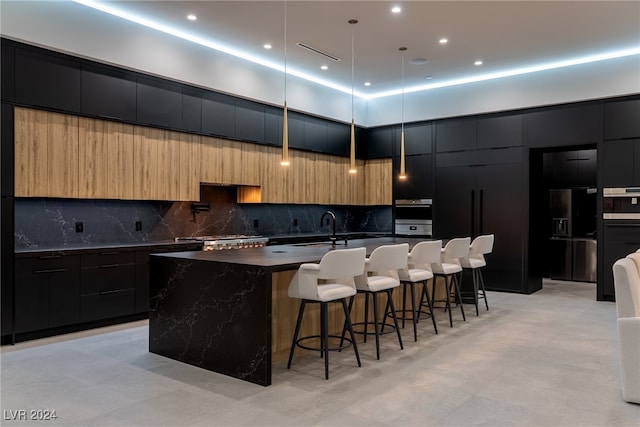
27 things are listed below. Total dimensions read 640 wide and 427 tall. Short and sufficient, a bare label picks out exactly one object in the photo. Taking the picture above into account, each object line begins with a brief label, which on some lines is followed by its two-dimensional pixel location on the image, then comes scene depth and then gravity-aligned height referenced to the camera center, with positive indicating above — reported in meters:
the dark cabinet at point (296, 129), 7.66 +1.37
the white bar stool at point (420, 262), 4.65 -0.47
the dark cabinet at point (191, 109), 6.11 +1.34
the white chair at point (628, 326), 3.08 -0.73
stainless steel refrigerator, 8.55 -0.36
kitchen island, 3.42 -0.73
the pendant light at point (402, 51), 5.93 +1.42
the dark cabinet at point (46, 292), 4.50 -0.75
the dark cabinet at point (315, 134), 8.00 +1.36
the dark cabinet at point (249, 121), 6.82 +1.35
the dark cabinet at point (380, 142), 8.88 +1.35
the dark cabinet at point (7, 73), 4.48 +1.32
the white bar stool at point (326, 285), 3.50 -0.52
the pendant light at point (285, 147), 4.34 +0.61
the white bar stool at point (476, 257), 5.72 -0.52
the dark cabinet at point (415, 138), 8.41 +1.35
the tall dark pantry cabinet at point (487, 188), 7.48 +0.43
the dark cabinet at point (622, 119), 6.51 +1.31
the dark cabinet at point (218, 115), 6.36 +1.35
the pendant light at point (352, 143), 5.08 +0.75
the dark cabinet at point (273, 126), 7.23 +1.35
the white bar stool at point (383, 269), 4.02 -0.46
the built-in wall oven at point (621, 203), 6.46 +0.16
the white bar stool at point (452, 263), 5.14 -0.54
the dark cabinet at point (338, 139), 8.48 +1.36
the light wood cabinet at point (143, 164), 4.76 +0.62
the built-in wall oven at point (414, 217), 8.37 -0.04
